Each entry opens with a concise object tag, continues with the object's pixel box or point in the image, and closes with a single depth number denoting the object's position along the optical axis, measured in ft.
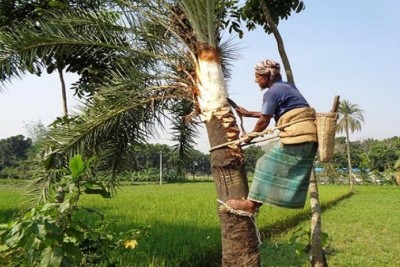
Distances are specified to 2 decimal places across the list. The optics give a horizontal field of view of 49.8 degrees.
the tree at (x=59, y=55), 14.82
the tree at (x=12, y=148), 195.00
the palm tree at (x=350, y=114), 112.98
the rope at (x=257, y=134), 10.02
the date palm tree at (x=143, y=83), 11.12
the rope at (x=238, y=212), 10.58
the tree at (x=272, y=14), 14.82
